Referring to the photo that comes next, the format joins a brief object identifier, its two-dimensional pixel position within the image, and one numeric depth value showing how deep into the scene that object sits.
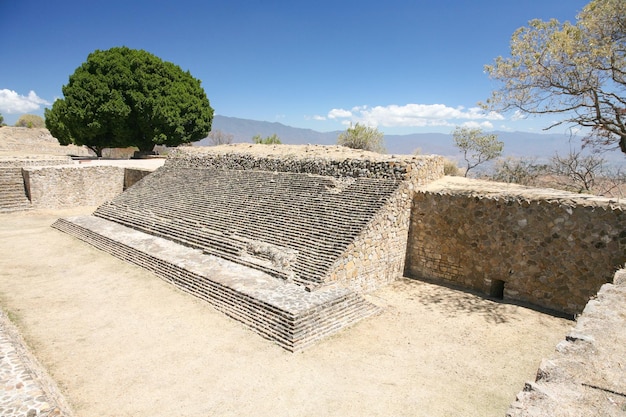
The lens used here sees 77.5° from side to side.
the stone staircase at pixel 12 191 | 17.22
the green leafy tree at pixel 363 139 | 28.14
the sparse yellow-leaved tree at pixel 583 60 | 9.77
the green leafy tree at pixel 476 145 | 25.39
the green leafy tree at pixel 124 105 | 24.89
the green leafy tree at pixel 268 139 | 32.81
